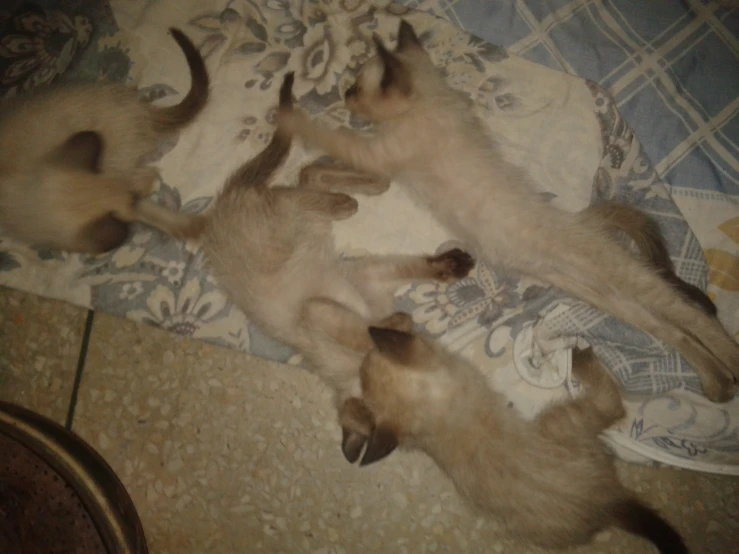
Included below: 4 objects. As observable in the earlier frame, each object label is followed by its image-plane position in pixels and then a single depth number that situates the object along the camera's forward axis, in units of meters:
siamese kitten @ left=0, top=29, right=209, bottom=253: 0.52
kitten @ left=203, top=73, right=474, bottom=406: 0.51
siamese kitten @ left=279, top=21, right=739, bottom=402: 0.48
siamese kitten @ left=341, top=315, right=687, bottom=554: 0.44
